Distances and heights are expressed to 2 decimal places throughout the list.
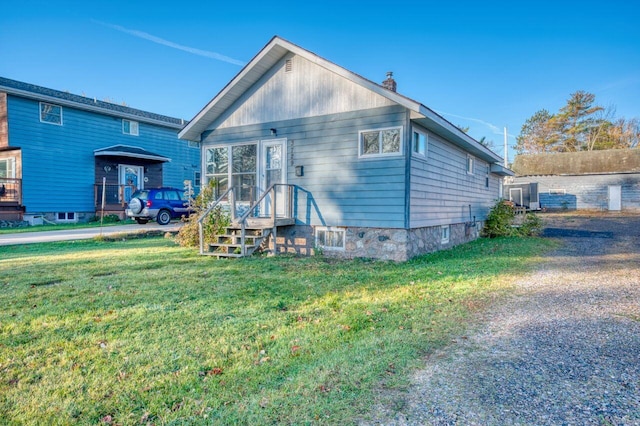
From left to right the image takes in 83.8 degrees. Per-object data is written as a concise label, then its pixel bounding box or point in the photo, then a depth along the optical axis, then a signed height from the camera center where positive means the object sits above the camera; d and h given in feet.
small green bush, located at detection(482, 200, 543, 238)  45.78 -1.73
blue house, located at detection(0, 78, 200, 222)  53.93 +9.67
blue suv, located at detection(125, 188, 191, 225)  52.80 +0.68
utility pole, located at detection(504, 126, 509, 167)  103.86 +19.07
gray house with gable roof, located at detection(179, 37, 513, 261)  27.02 +4.31
